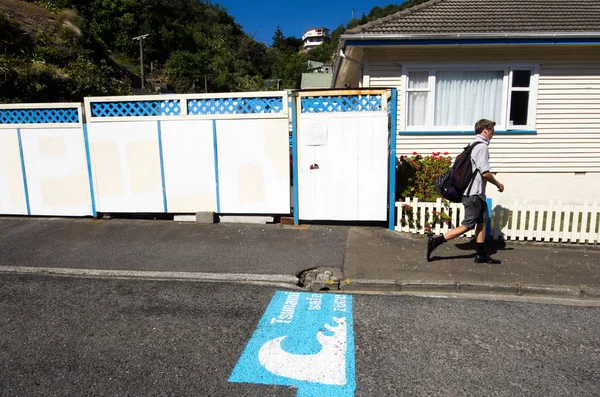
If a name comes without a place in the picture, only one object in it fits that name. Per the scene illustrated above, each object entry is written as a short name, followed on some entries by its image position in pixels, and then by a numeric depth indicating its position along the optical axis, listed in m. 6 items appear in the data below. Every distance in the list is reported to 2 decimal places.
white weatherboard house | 9.27
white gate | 6.79
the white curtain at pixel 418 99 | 9.48
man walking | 5.21
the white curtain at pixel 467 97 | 9.51
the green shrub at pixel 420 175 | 7.47
